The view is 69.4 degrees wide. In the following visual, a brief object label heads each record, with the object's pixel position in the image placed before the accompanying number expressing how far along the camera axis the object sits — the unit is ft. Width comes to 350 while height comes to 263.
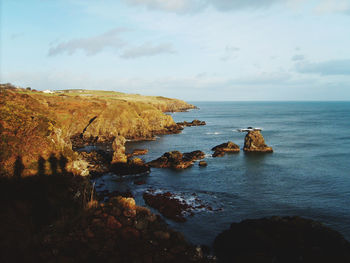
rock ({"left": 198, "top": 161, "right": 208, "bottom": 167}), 175.86
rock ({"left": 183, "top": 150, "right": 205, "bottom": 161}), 192.38
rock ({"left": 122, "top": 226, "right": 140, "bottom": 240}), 55.36
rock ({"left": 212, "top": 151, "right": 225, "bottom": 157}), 205.36
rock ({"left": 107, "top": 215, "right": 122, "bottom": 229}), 56.34
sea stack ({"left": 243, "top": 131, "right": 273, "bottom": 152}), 222.48
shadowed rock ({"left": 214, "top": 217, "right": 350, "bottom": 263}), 63.52
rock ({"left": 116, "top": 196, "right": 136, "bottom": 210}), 64.32
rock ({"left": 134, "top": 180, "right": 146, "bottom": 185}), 140.67
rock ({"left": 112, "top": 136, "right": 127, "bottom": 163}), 168.37
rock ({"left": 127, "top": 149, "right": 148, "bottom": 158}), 208.39
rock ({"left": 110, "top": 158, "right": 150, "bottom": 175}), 158.71
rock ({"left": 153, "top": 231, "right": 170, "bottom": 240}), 58.48
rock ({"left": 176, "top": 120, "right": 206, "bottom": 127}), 415.87
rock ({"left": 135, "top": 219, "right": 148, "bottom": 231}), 58.85
